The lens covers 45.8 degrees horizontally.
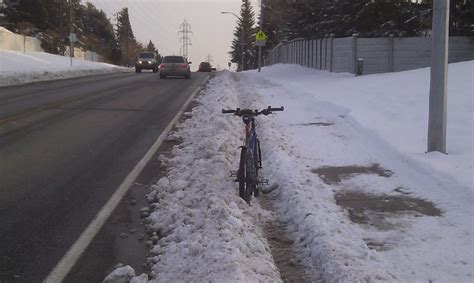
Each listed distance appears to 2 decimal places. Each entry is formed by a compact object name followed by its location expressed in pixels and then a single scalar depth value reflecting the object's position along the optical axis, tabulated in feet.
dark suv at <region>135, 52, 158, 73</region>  160.97
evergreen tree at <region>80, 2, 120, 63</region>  328.88
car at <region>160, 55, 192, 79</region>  108.13
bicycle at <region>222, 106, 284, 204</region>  20.76
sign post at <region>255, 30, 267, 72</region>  136.81
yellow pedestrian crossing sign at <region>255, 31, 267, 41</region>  136.77
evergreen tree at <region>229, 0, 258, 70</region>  350.02
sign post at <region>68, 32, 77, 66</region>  140.87
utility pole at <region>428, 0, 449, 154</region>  26.48
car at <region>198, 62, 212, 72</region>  191.83
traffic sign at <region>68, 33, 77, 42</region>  140.87
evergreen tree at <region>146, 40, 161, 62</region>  608.02
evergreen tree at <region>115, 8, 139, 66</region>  409.90
